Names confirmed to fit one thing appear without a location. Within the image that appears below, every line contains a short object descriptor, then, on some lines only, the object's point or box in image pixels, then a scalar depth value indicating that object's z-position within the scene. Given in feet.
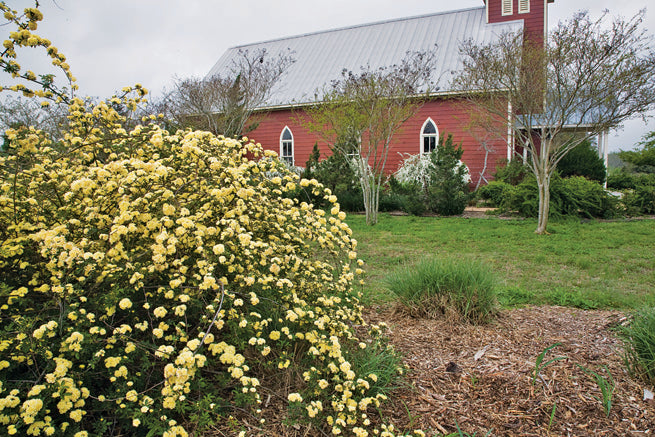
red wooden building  56.80
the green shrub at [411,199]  39.40
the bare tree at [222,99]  48.42
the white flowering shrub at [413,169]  50.52
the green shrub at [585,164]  52.95
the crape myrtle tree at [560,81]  25.22
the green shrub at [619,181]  56.34
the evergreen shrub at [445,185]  38.47
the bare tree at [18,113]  48.37
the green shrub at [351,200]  42.57
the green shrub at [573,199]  35.06
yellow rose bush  6.68
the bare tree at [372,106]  33.24
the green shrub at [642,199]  37.40
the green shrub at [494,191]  41.44
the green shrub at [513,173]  48.68
